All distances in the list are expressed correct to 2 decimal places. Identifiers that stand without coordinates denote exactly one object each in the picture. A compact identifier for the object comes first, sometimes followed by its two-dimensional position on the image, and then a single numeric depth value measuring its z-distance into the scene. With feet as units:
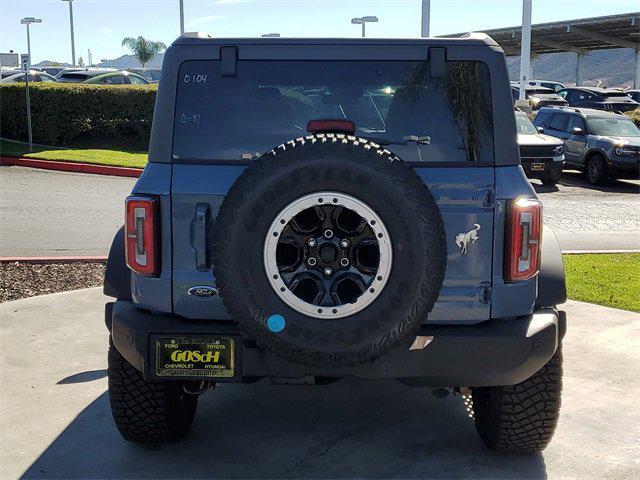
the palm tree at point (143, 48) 284.82
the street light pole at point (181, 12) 118.06
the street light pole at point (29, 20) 165.78
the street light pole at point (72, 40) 228.63
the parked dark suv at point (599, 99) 97.09
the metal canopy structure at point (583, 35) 169.71
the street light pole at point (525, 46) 80.94
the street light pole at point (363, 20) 102.12
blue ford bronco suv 9.93
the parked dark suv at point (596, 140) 54.70
